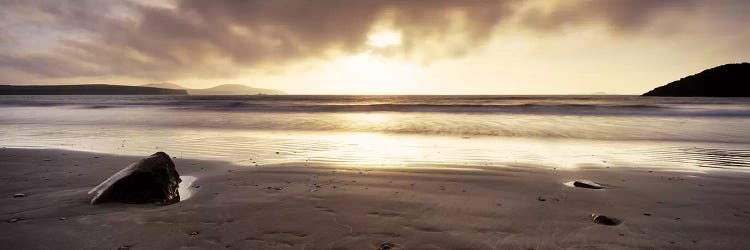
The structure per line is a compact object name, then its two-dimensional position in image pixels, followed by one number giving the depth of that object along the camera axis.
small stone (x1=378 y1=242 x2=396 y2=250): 3.35
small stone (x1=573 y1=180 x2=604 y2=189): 5.73
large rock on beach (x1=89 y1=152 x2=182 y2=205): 4.79
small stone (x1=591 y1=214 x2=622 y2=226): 4.01
